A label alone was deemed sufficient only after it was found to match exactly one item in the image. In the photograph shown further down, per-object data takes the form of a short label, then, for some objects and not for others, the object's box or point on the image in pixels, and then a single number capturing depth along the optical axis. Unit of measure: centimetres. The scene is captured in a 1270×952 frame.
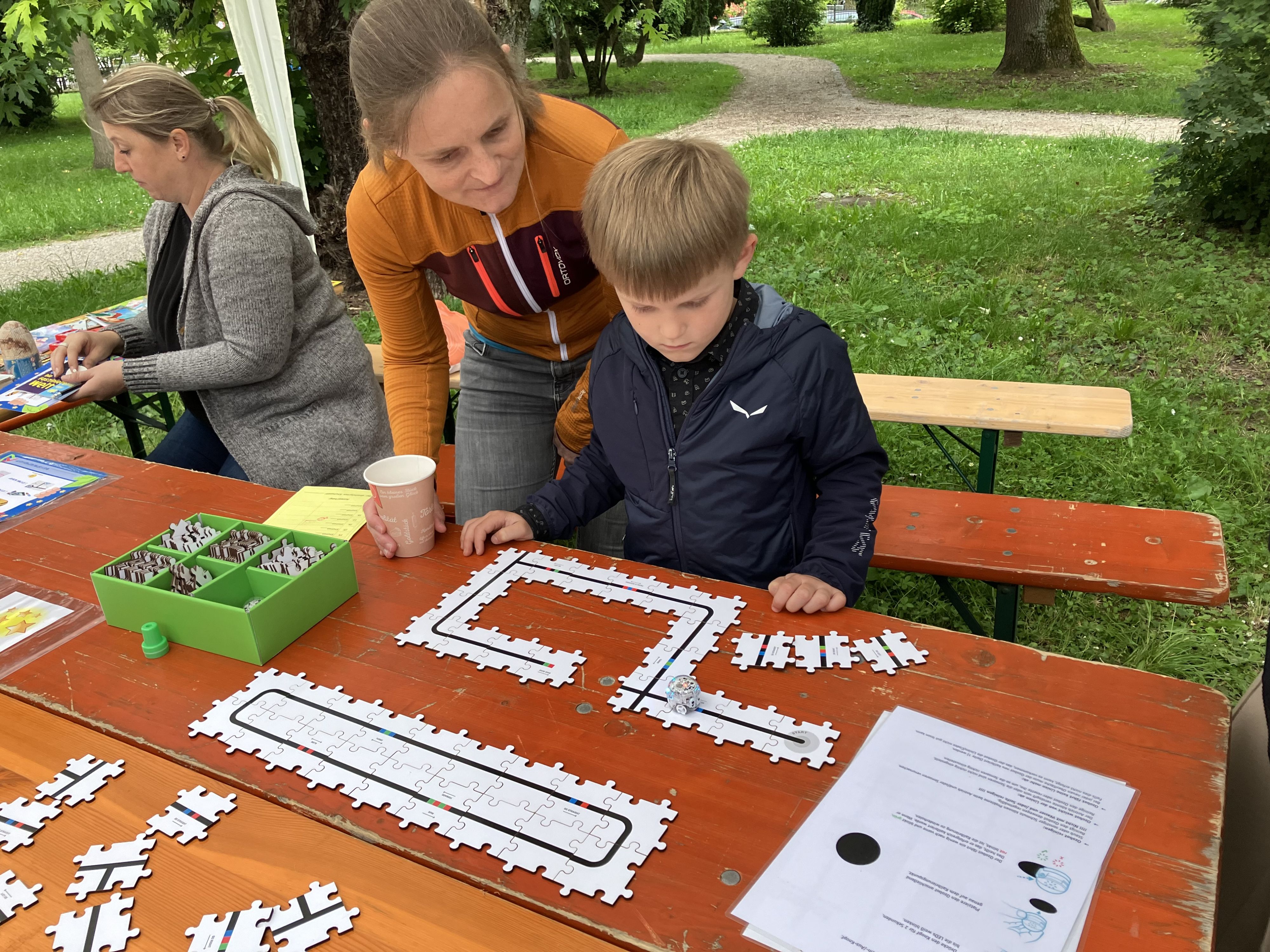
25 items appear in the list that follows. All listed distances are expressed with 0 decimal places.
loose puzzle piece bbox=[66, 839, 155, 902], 118
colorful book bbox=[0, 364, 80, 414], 301
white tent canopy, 512
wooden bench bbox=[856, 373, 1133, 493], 306
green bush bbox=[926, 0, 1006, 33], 2641
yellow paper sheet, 212
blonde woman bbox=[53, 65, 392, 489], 282
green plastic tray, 162
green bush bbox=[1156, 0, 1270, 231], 590
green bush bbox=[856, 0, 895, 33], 3288
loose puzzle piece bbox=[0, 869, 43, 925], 116
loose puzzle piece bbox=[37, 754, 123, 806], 134
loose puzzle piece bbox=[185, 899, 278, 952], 110
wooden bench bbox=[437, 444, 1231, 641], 219
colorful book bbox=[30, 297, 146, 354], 360
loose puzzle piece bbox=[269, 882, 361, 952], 110
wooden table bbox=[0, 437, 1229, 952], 112
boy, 181
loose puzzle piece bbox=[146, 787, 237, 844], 127
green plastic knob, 167
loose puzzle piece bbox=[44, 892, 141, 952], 111
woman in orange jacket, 189
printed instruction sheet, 105
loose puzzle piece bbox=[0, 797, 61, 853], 126
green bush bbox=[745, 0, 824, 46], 3053
